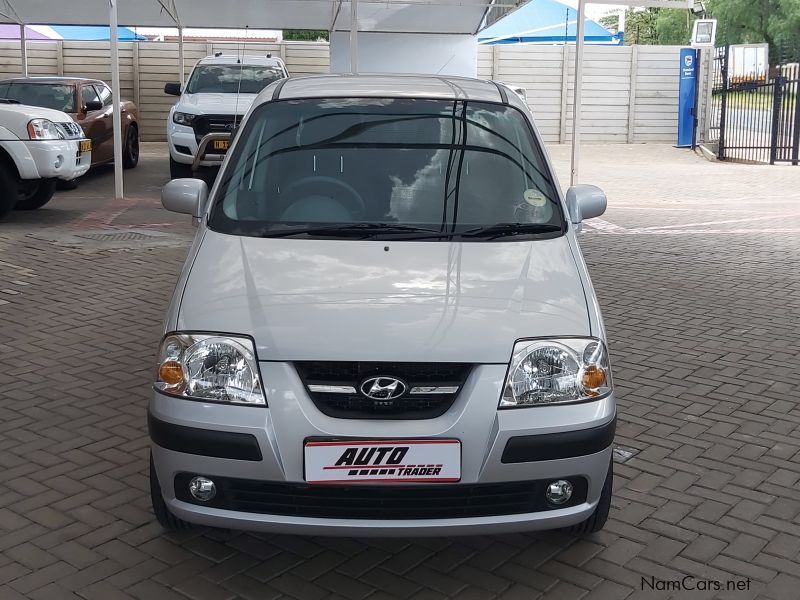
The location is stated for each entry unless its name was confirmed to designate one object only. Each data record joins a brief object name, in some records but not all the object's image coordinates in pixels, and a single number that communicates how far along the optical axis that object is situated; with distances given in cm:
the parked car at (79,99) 1498
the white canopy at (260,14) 1953
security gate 1983
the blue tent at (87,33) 3158
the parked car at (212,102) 1422
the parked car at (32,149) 1098
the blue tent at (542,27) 3025
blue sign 2384
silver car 308
